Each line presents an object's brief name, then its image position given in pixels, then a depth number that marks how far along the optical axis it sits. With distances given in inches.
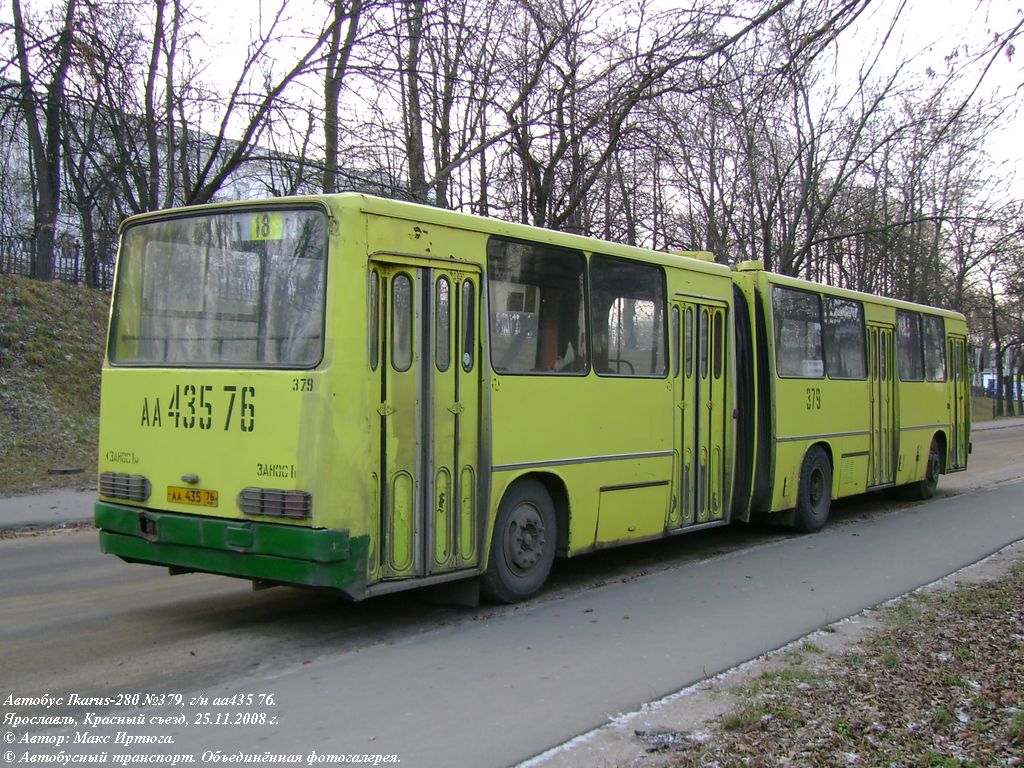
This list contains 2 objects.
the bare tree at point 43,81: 624.4
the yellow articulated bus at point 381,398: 267.1
